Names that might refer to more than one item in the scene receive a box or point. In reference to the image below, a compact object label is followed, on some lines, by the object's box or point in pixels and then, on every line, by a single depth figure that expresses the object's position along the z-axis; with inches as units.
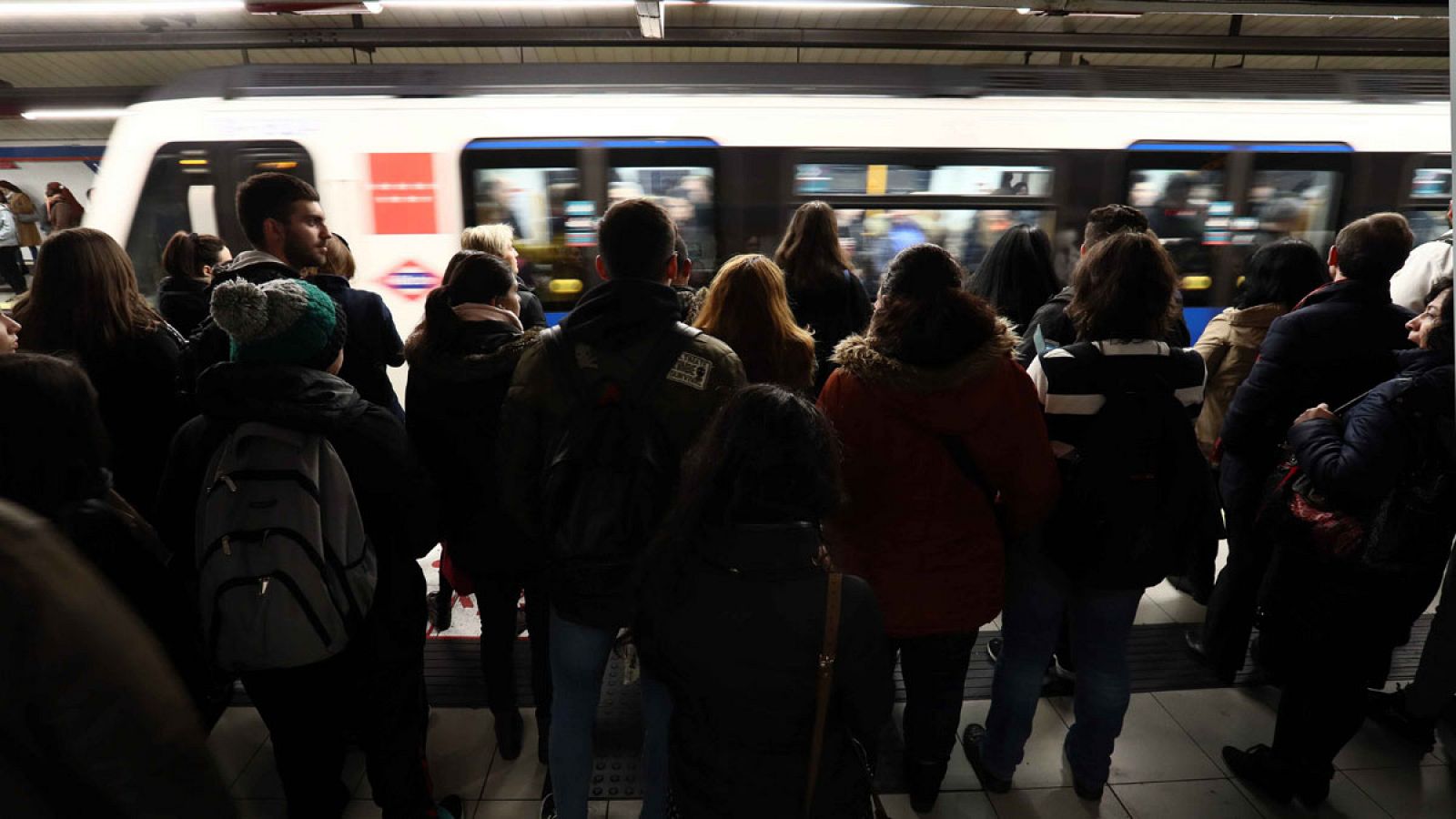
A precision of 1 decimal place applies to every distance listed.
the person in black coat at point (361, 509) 68.4
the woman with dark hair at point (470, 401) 88.8
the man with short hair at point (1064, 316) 100.6
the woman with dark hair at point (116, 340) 93.5
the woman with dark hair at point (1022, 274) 124.3
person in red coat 78.5
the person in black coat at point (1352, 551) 81.4
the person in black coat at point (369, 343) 101.9
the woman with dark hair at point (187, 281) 128.1
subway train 192.2
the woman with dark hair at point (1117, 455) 84.2
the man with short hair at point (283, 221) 103.4
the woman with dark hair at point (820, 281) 129.8
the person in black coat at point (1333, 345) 99.9
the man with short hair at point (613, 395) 74.6
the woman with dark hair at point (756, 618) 56.8
